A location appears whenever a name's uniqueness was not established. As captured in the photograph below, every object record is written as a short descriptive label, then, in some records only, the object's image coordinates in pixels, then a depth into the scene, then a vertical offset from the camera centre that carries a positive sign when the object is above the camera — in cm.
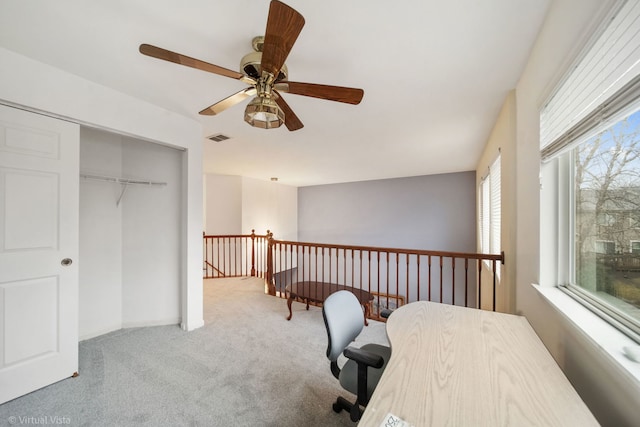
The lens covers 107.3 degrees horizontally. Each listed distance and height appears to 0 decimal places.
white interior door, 167 -28
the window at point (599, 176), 82 +18
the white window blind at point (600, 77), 78 +55
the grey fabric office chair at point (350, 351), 116 -75
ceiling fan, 105 +80
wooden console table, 311 -108
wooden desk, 69 -60
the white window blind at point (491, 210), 270 +8
